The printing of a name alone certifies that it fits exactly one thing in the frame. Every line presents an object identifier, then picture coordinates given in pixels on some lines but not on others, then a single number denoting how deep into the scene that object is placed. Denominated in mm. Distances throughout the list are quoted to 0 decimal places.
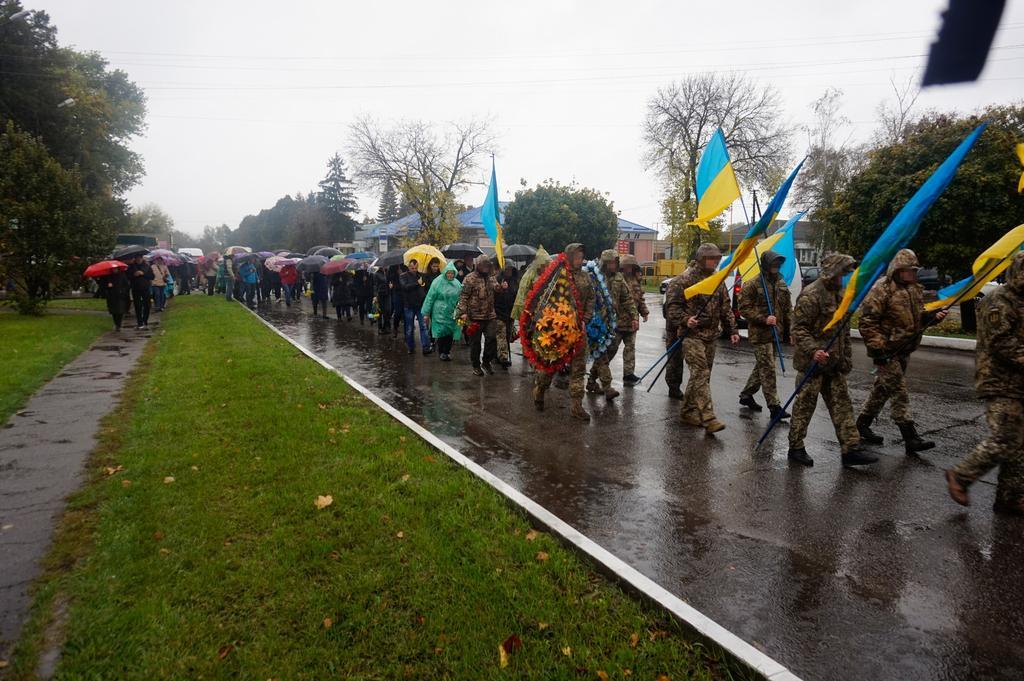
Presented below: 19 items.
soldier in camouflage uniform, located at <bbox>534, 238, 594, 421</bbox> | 7094
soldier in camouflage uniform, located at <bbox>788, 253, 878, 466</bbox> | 5316
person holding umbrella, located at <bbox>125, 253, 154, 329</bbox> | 15477
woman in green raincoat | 10977
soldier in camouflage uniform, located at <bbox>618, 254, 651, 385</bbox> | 9102
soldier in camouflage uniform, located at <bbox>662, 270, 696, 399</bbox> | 8128
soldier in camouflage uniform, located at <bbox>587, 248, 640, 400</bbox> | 8312
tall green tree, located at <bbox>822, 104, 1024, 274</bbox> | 12852
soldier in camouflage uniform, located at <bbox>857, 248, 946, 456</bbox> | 5699
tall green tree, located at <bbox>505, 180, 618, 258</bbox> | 42031
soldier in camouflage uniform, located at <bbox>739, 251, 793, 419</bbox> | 6973
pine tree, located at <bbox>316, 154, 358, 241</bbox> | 77500
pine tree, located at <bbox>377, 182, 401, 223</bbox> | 98500
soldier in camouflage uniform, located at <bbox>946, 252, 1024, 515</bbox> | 4070
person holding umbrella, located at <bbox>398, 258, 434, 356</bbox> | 12002
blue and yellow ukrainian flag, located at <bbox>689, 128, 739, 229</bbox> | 6676
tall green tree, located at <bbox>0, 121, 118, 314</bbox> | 15672
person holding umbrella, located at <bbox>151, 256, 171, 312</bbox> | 20219
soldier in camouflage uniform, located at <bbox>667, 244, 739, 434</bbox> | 6516
